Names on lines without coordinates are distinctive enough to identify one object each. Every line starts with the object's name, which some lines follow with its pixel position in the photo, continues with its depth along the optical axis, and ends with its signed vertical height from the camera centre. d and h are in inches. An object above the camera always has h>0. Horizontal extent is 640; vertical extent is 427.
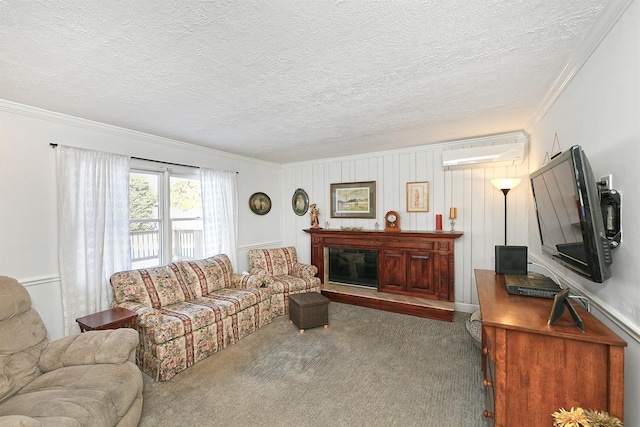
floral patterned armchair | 154.0 -39.1
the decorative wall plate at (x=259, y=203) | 190.2 +6.2
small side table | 89.0 -36.3
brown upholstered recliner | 58.1 -40.6
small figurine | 198.8 -2.9
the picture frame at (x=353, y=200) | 180.9 +7.6
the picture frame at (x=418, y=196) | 162.5 +8.2
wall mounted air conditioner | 125.6 +25.9
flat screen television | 48.1 -1.7
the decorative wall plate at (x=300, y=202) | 206.5 +7.2
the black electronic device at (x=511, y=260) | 93.4 -17.9
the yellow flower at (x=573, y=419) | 42.6 -33.6
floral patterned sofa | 97.8 -40.6
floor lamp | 126.9 +12.0
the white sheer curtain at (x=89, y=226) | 103.6 -5.1
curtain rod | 128.5 +26.0
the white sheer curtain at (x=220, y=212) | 157.8 +0.3
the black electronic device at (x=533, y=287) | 68.4 -21.0
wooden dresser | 46.3 -29.0
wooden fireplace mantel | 150.1 -28.7
